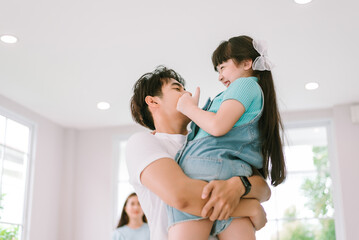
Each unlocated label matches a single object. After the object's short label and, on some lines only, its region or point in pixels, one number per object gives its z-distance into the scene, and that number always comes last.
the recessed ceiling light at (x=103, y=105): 5.16
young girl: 1.22
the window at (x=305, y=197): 5.15
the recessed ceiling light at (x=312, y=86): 4.64
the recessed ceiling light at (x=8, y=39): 3.64
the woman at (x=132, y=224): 4.38
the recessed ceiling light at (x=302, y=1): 3.17
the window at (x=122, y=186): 5.80
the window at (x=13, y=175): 4.85
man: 1.17
